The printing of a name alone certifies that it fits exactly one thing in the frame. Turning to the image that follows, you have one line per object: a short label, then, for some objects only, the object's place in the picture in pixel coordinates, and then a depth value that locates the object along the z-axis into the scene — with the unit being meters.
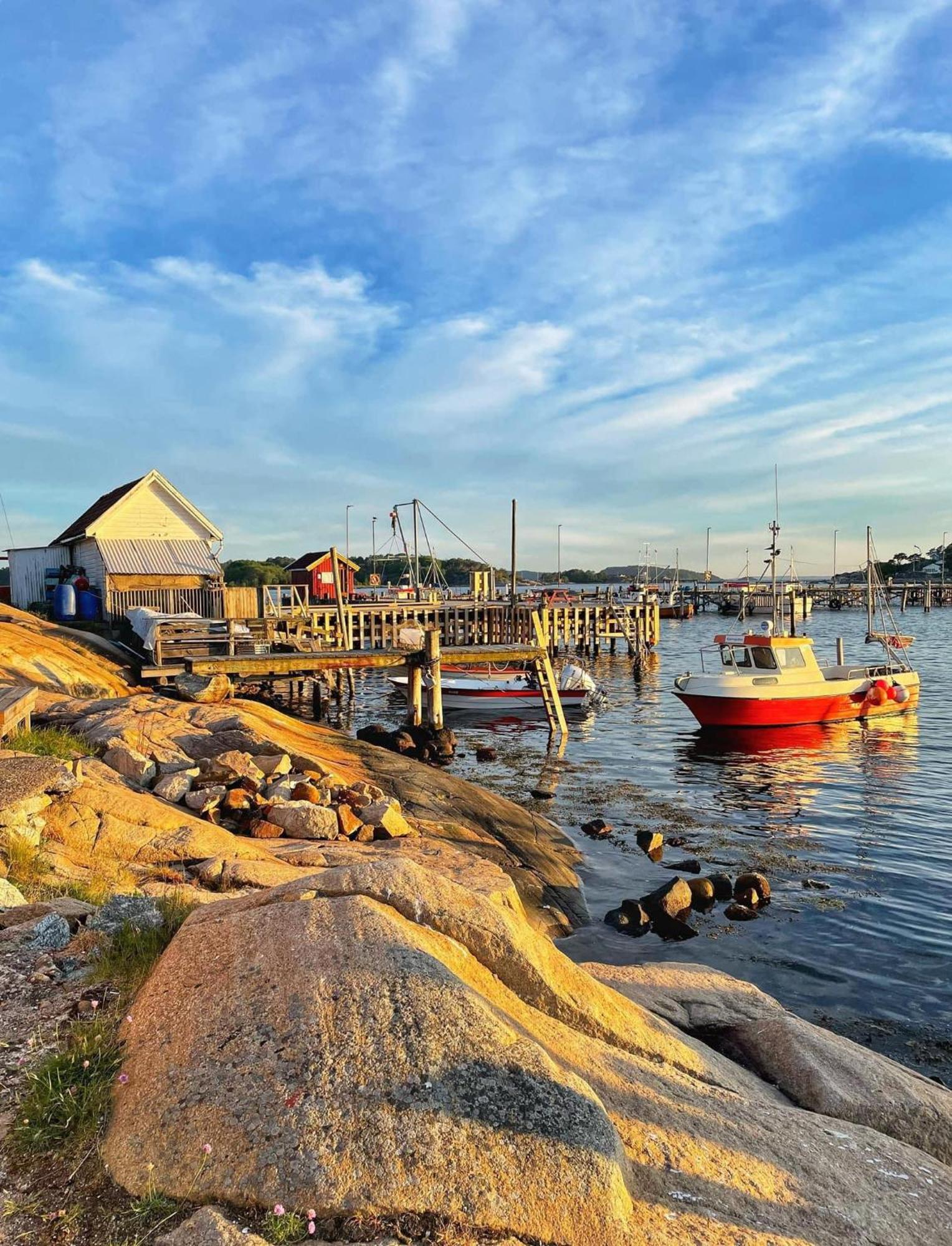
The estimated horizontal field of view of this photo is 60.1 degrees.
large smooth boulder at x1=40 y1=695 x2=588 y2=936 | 12.20
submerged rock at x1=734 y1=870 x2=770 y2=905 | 12.27
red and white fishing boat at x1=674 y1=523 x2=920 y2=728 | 26.36
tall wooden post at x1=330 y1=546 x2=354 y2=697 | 30.06
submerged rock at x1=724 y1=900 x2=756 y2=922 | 11.55
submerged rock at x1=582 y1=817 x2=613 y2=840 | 15.40
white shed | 31.83
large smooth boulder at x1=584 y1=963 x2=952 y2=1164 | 5.49
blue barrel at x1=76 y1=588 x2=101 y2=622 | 32.25
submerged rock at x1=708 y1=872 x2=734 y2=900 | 12.34
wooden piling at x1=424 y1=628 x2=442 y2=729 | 23.64
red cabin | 57.94
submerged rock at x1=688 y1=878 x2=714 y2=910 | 11.91
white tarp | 24.84
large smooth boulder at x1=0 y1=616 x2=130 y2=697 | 18.81
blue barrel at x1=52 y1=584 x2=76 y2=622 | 31.38
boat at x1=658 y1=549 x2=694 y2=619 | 102.75
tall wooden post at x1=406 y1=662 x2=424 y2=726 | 25.36
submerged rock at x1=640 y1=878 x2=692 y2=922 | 11.20
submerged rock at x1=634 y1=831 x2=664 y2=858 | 14.45
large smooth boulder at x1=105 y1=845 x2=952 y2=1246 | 3.24
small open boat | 30.89
